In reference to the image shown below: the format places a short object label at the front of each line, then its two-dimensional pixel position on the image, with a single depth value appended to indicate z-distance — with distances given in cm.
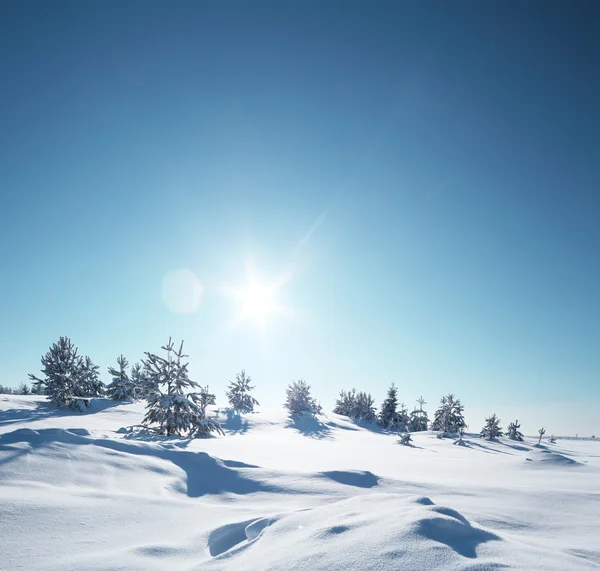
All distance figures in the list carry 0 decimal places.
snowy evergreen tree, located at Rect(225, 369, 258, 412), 2980
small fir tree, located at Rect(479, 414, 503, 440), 3008
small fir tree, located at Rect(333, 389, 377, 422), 3666
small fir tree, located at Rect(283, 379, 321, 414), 2850
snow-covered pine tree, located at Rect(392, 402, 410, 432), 3456
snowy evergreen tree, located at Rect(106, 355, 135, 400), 2317
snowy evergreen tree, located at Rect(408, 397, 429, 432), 3519
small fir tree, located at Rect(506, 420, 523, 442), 3725
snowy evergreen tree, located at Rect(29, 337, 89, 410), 1689
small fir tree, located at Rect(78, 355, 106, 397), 2070
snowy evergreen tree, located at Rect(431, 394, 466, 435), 3294
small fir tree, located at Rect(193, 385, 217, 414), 1191
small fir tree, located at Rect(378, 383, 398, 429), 3688
